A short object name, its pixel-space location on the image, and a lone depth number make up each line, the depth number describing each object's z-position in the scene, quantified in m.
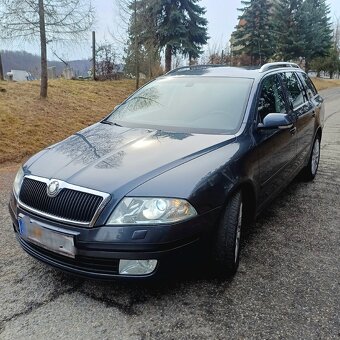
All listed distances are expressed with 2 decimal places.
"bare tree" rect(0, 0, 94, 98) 10.04
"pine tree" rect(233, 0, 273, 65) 32.16
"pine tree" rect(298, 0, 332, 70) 34.72
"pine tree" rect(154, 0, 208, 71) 20.94
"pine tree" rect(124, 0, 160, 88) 16.19
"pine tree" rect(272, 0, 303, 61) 34.84
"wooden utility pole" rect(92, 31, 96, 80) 17.48
